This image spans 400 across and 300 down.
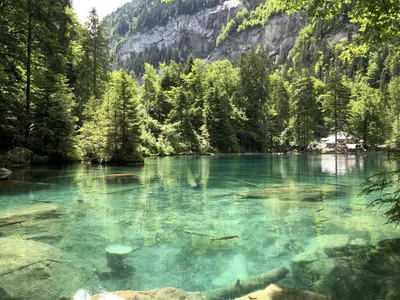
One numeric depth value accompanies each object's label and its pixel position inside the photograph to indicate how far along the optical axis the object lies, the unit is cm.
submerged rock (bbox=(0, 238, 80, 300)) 386
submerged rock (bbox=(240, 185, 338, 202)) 1109
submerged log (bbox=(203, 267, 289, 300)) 403
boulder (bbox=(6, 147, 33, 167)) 2053
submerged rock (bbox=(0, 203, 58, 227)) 746
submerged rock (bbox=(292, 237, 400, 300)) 393
